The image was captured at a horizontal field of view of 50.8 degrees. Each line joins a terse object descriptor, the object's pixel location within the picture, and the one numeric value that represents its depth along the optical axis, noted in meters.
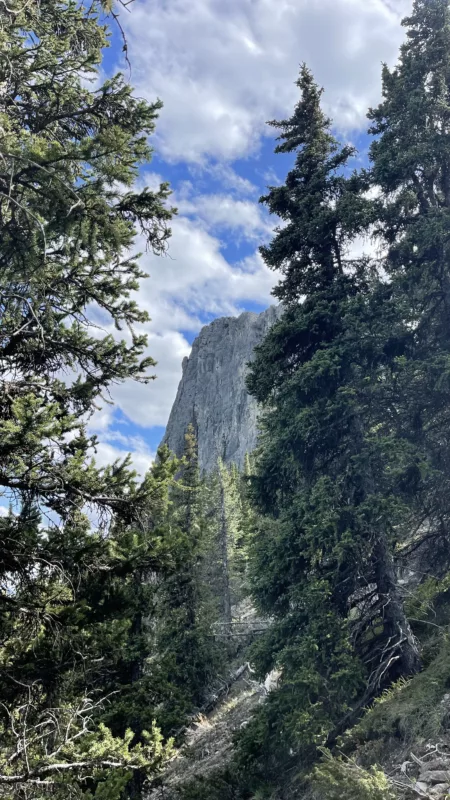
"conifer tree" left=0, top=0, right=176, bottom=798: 4.73
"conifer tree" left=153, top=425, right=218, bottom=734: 17.31
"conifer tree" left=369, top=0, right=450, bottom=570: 10.14
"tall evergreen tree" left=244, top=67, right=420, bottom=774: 8.52
